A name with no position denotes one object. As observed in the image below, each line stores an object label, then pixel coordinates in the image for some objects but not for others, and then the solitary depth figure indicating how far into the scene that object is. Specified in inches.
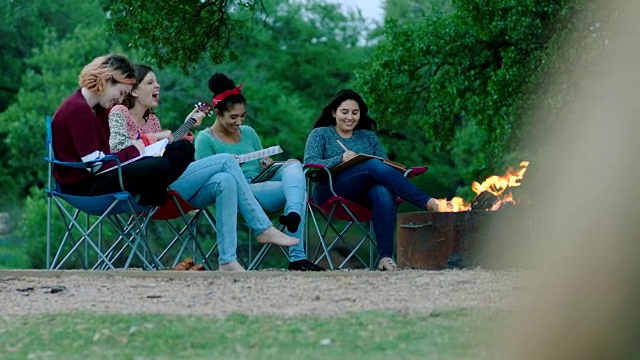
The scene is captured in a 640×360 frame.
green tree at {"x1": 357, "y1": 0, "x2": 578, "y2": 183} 1306.6
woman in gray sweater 661.9
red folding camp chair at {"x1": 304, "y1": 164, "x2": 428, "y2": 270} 677.3
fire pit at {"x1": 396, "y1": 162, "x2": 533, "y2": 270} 621.9
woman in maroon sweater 593.6
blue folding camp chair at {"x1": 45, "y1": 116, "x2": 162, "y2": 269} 598.5
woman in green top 635.5
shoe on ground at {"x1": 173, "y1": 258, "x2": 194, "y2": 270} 638.5
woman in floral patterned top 604.4
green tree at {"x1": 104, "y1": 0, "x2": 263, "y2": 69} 1011.3
